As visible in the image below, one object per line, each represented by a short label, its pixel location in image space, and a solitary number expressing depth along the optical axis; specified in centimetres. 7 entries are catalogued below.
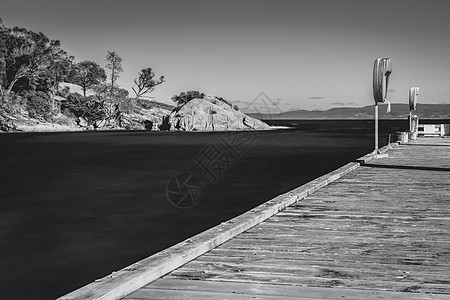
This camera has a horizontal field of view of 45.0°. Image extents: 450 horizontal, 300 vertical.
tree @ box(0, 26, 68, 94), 10200
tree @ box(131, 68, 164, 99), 13150
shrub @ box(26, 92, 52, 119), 10200
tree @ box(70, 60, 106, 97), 13112
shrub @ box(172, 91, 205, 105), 14405
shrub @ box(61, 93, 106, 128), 11362
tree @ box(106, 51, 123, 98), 12375
